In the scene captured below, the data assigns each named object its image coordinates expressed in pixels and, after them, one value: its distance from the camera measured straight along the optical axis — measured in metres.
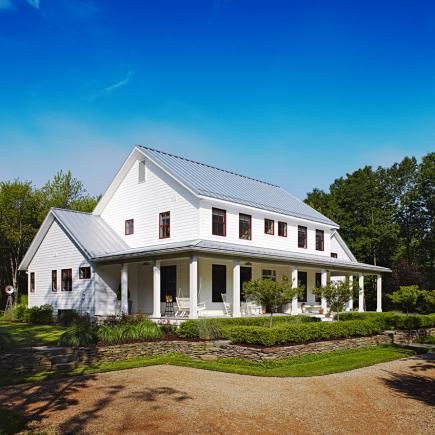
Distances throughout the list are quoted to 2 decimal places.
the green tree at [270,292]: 18.42
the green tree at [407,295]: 23.70
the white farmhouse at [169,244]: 23.19
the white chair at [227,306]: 23.85
